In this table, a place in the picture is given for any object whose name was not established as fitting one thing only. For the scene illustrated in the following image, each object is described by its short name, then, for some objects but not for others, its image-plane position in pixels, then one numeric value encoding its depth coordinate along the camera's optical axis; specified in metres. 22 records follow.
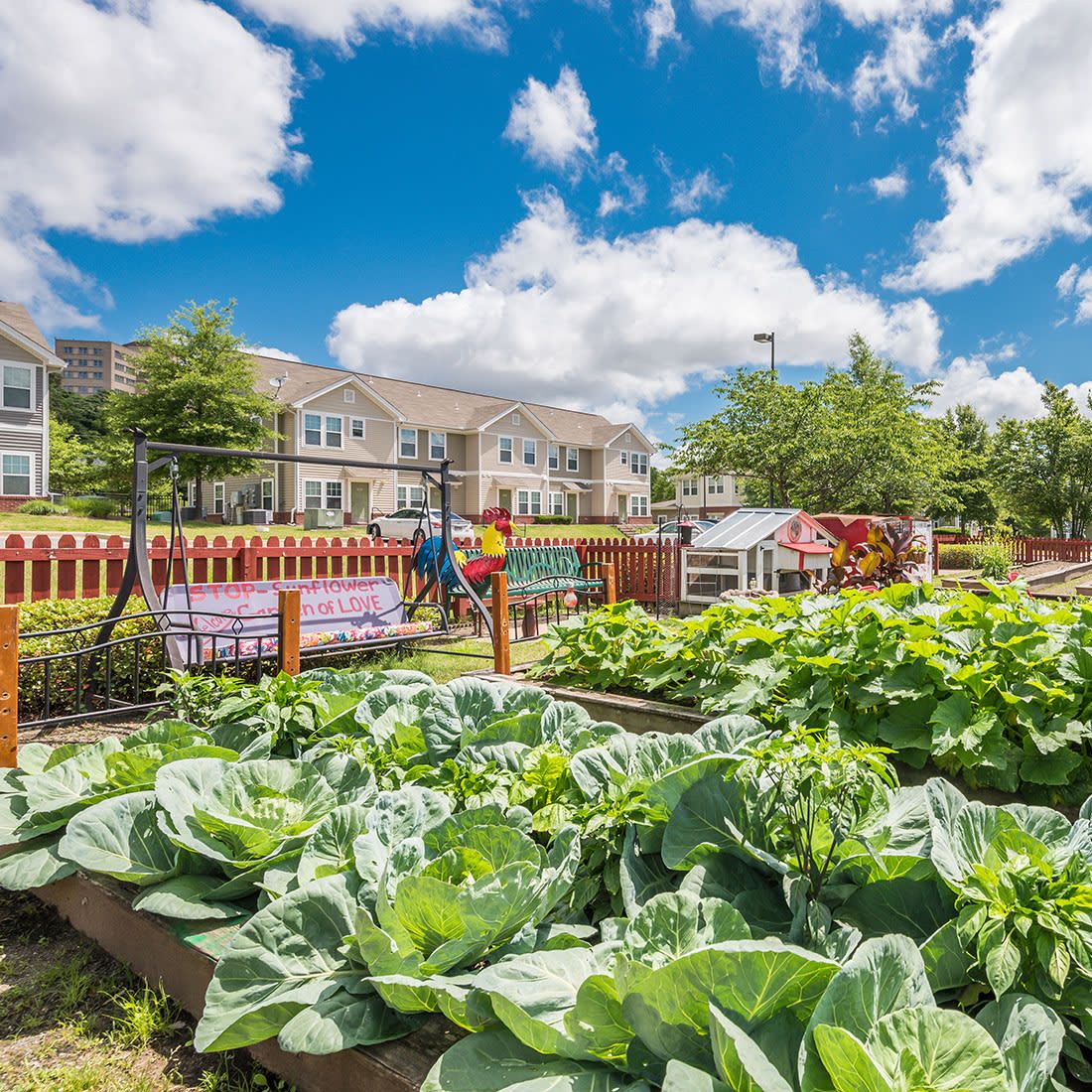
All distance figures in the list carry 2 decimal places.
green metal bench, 9.66
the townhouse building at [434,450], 34.50
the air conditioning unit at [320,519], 32.40
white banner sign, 6.05
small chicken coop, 11.17
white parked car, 30.41
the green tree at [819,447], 21.34
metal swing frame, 5.15
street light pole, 23.67
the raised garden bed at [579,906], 1.22
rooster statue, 9.44
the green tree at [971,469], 31.55
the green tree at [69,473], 39.34
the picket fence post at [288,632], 4.45
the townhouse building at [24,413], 26.91
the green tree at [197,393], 28.58
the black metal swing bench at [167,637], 5.10
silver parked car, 14.39
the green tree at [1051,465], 28.77
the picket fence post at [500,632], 5.56
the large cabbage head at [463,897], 1.52
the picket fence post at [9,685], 3.14
